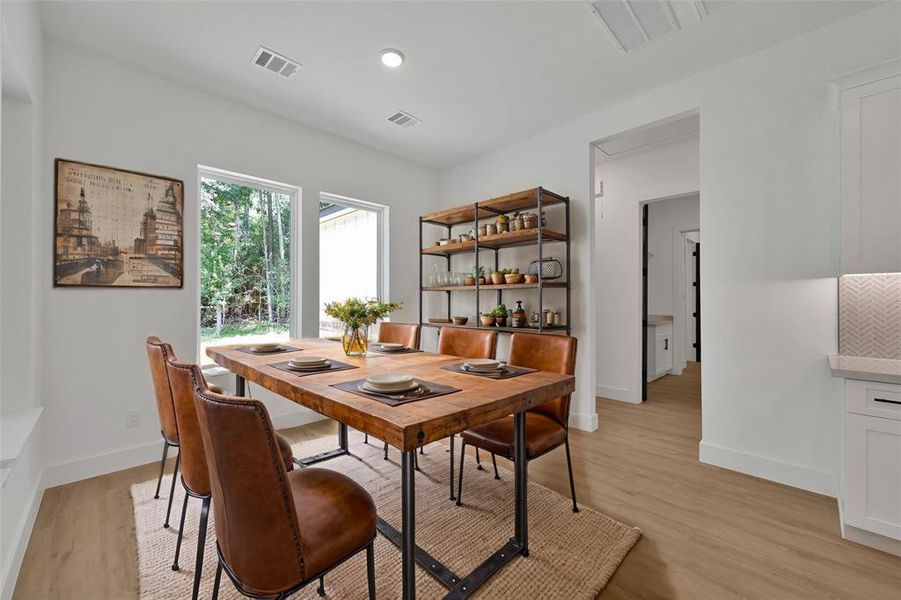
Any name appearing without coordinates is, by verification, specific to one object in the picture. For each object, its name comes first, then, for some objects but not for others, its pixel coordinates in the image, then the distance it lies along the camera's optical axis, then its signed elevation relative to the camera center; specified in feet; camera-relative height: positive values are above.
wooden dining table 3.79 -1.19
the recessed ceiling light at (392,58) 8.45 +5.42
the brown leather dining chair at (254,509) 3.06 -1.75
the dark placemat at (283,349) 8.22 -1.09
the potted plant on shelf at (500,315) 12.66 -0.53
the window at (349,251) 13.19 +1.78
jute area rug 5.11 -3.82
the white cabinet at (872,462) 5.82 -2.55
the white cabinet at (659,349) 17.63 -2.41
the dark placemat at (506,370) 5.83 -1.15
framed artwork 8.14 +1.63
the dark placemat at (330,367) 5.93 -1.12
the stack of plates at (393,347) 8.51 -1.07
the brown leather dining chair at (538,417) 6.31 -2.21
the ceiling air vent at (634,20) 7.14 +5.47
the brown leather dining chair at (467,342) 8.29 -0.98
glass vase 7.70 -0.85
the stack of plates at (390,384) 4.62 -1.04
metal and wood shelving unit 11.53 +1.97
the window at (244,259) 10.64 +1.18
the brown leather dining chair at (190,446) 4.48 -1.83
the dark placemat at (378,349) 8.41 -1.10
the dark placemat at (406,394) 4.37 -1.14
